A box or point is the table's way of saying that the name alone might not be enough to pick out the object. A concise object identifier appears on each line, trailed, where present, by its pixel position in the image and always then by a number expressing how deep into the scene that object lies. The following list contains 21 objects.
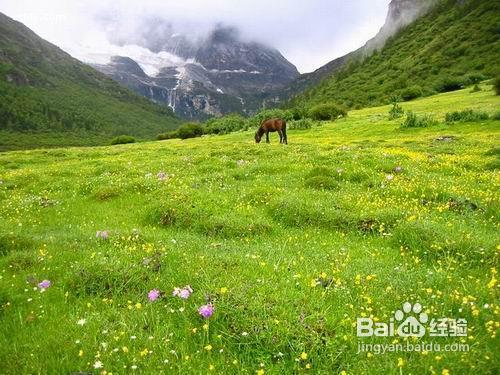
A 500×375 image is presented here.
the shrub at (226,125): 89.06
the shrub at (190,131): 98.12
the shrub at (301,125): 65.50
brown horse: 38.94
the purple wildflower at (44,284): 7.82
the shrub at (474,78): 93.50
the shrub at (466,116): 45.20
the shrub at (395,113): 57.98
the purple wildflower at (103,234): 10.43
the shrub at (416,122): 47.66
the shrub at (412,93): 92.75
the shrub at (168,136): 106.84
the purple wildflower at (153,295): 7.17
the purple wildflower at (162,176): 18.48
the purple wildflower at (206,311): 6.46
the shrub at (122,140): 112.62
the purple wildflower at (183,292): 6.96
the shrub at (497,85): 60.11
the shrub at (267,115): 84.66
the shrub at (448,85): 95.11
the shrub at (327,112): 75.98
